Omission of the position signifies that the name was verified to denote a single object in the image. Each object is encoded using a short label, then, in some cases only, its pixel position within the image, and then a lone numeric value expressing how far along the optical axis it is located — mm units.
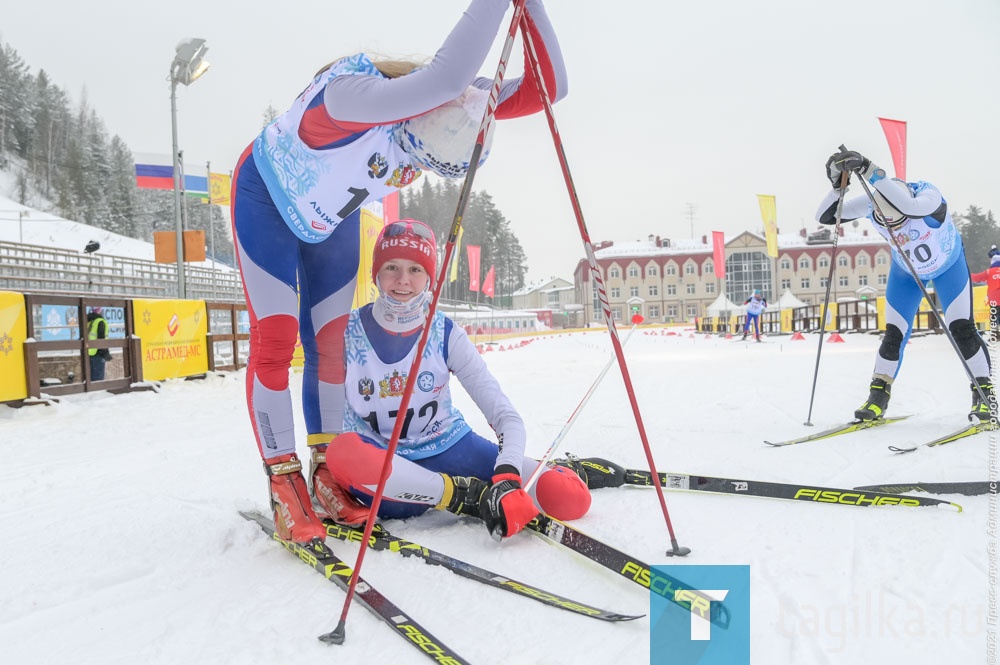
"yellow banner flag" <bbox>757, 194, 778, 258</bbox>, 23058
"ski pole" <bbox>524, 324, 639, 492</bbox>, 2047
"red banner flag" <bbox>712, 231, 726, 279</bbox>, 28175
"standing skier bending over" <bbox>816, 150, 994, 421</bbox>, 3348
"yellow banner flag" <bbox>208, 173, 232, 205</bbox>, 17047
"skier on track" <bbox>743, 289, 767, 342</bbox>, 19281
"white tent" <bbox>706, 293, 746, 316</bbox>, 32406
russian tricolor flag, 13922
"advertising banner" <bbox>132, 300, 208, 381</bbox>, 7551
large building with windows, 52281
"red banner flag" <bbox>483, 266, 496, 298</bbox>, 20844
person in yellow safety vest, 7023
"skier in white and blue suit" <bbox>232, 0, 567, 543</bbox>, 1586
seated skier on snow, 2078
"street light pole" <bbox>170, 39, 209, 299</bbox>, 10711
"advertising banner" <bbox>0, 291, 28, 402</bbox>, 5527
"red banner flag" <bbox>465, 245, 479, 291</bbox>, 17580
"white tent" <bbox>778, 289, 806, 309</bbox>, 31234
